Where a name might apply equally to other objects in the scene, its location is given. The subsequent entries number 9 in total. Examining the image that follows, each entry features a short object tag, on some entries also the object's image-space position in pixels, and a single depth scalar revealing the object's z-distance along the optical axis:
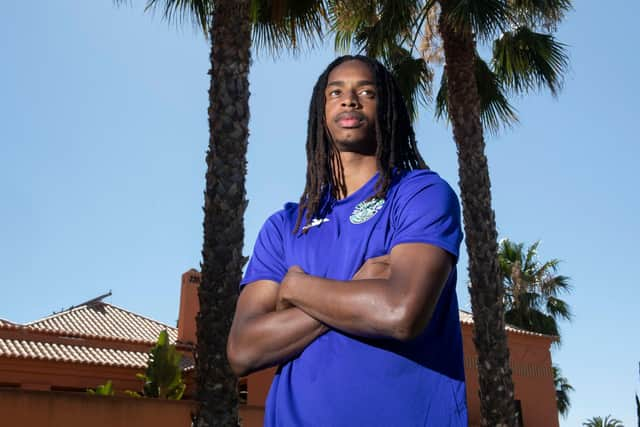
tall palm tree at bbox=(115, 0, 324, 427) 6.12
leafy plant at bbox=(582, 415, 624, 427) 32.88
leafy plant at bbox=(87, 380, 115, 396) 13.94
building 10.15
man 1.43
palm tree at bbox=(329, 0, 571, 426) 8.30
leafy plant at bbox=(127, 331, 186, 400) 15.06
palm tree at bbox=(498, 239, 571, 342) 23.61
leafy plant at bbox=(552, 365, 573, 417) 31.34
